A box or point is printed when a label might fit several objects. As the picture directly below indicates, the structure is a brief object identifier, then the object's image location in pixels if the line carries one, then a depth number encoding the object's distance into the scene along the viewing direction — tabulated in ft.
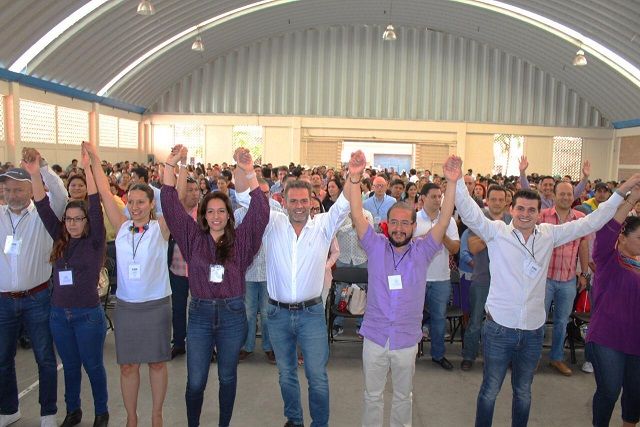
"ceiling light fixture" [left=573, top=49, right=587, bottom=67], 51.62
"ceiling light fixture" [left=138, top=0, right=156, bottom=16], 38.11
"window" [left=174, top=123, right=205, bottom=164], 78.28
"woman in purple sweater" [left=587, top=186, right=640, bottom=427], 10.64
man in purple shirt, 11.11
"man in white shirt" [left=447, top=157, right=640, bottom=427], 11.14
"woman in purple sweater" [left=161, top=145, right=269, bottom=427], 10.88
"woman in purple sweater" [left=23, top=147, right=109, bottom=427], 11.69
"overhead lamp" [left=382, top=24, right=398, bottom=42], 52.39
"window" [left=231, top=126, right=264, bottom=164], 77.77
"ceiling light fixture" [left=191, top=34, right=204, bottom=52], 53.46
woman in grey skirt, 11.34
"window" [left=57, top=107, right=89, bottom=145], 54.85
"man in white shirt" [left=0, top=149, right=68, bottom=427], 11.93
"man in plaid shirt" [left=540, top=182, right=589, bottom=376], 16.31
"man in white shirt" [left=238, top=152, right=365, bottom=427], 11.57
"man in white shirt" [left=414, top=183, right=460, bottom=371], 17.03
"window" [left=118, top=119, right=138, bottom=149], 70.64
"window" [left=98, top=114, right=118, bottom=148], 64.34
